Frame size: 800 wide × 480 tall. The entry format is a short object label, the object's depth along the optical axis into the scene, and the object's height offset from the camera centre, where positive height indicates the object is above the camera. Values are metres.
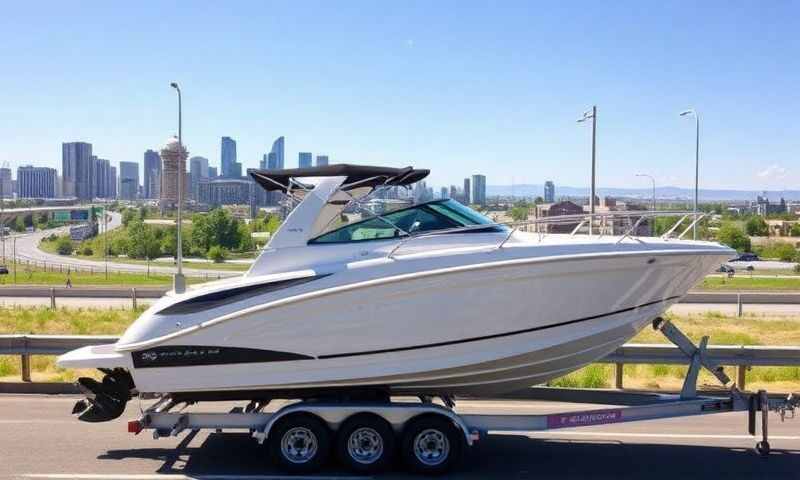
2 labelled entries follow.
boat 6.80 -0.92
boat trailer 6.82 -1.90
